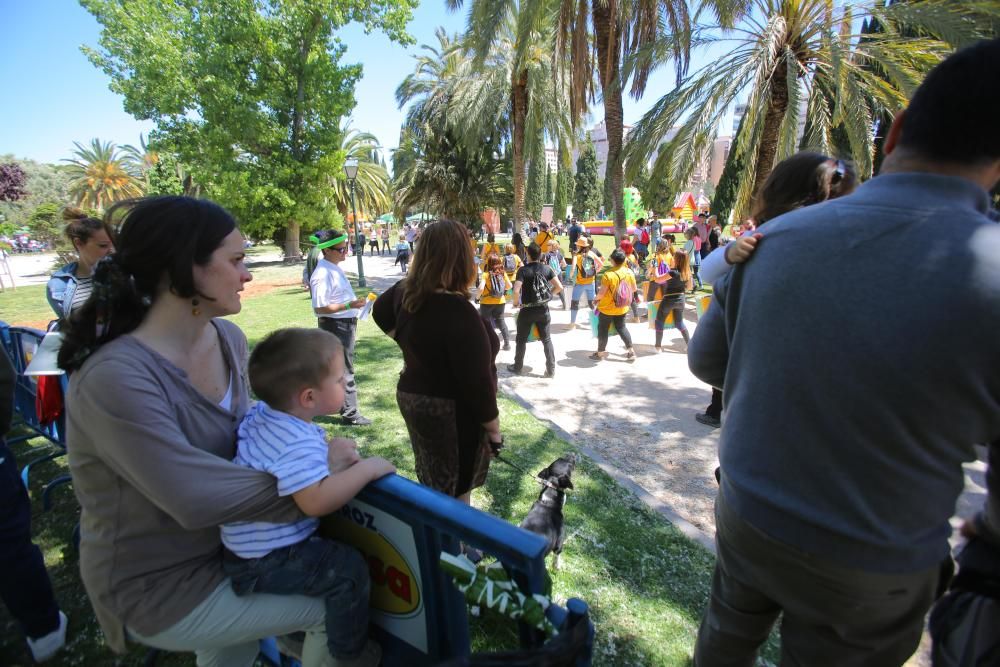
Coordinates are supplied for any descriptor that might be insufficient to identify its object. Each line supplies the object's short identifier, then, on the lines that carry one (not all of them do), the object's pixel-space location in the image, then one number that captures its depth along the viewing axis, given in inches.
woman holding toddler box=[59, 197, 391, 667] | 44.1
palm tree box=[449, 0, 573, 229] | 561.3
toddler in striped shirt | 49.4
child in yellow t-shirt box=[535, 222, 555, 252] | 417.7
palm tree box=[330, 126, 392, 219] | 1304.1
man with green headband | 181.9
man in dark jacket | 36.9
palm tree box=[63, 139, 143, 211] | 1577.3
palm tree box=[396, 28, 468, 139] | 972.0
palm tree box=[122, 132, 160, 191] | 1814.7
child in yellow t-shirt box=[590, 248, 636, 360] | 270.4
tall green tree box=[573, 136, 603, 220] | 2006.6
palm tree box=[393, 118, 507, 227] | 1033.5
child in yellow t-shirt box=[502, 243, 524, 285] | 402.6
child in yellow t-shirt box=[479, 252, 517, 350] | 278.5
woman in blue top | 134.8
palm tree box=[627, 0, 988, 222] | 289.6
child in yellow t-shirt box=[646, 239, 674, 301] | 304.3
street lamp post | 609.3
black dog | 103.0
